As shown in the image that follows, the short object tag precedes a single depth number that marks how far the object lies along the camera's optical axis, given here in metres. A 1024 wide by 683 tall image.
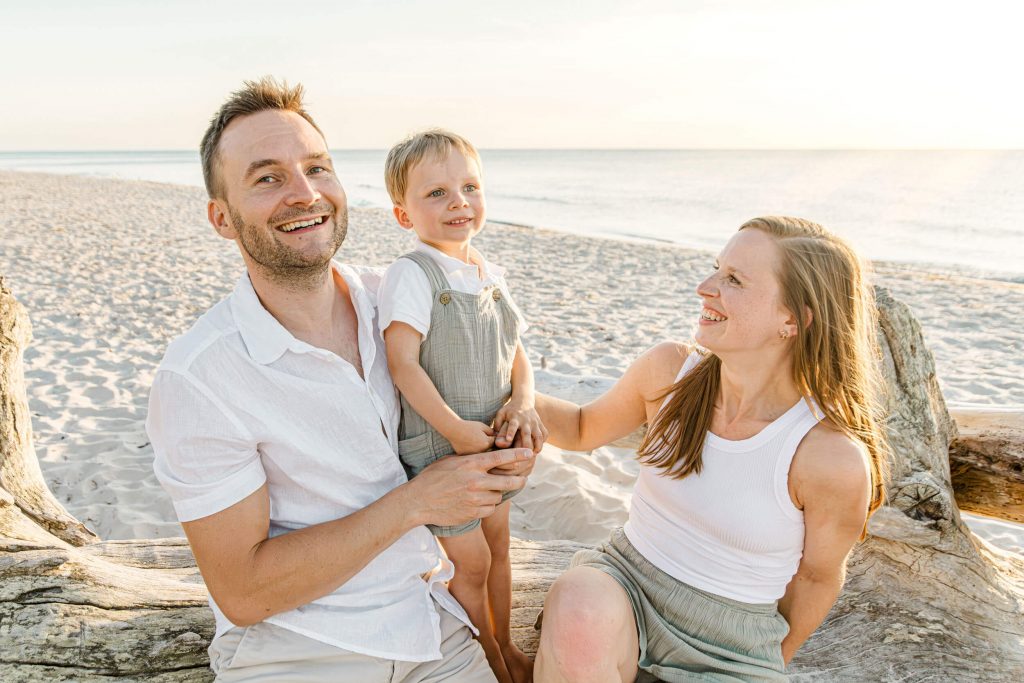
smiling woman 1.96
